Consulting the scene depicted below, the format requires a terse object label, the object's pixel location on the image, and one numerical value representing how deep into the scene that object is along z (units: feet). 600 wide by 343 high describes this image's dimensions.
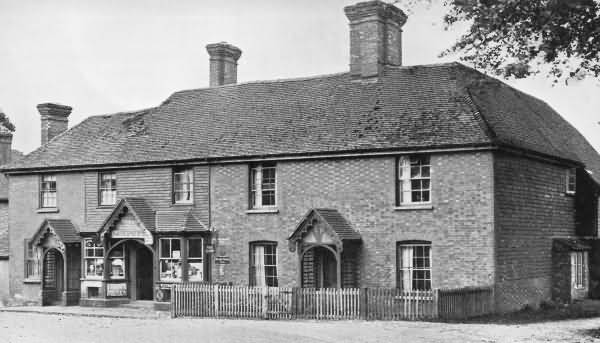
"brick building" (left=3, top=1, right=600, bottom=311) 97.91
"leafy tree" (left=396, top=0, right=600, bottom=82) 76.84
